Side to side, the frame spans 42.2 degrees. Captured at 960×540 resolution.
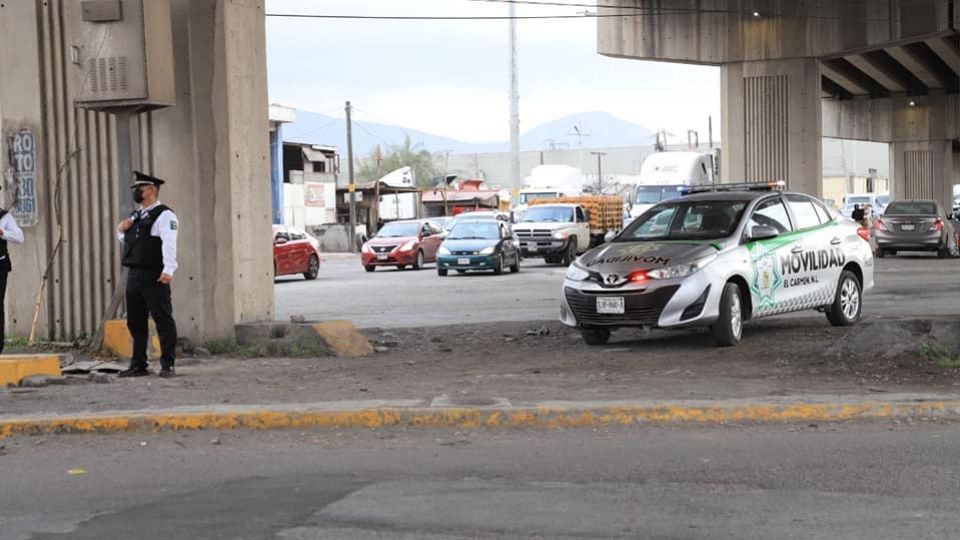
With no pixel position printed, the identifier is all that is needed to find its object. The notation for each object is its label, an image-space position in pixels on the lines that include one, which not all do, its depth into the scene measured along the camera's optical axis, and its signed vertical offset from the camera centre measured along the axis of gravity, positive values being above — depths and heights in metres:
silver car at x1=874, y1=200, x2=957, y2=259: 33.91 -0.66
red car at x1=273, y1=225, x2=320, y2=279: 30.70 -0.76
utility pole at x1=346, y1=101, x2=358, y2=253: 58.41 +0.04
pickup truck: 35.53 -0.47
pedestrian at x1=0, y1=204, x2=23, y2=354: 12.33 -0.06
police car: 12.66 -0.61
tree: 109.19 +5.09
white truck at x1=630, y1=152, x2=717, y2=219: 39.41 +1.17
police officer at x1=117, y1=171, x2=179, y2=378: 10.98 -0.32
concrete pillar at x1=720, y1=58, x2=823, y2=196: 35.59 +2.49
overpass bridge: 34.44 +4.61
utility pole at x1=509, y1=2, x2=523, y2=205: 66.00 +6.47
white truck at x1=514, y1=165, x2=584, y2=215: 65.25 +1.94
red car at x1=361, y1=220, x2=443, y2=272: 35.81 -0.77
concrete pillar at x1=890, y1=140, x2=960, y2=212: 67.69 +1.86
